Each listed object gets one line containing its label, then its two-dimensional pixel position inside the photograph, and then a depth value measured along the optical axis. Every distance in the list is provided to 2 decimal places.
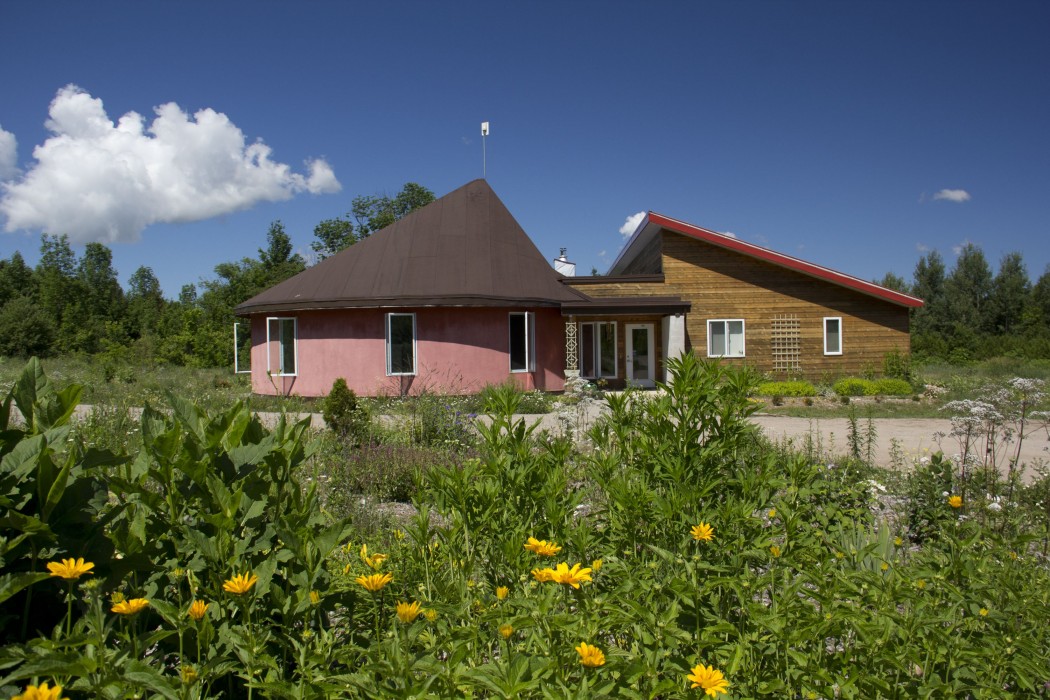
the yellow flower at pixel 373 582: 1.65
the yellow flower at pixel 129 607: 1.42
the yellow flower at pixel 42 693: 1.17
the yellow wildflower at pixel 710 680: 1.42
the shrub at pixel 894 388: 18.16
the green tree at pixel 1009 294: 46.72
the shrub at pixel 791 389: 18.22
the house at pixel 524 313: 17.59
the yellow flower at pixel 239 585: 1.48
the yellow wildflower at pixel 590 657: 1.40
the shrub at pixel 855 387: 18.27
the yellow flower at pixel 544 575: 1.61
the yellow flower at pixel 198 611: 1.51
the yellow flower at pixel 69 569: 1.39
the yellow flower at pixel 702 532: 2.04
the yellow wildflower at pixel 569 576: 1.62
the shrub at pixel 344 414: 9.05
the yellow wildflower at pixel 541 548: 1.80
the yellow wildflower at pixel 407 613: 1.54
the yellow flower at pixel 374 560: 1.83
